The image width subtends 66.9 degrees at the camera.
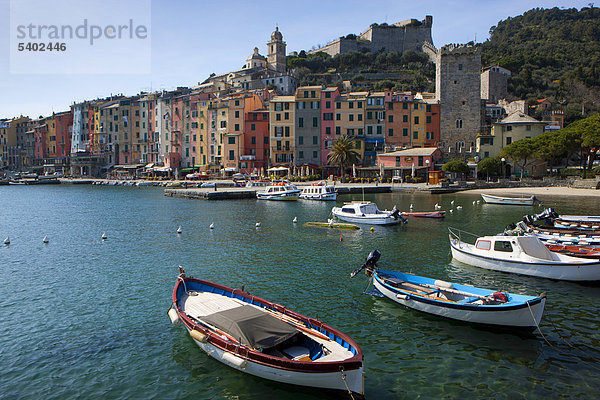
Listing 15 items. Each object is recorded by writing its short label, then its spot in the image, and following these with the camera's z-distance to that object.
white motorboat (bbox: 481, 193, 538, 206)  49.03
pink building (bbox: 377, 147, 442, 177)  73.81
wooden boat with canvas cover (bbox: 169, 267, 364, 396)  10.88
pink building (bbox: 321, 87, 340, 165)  83.88
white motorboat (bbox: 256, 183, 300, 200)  59.66
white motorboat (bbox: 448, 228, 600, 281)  19.91
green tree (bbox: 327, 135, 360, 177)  74.19
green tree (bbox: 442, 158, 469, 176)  69.12
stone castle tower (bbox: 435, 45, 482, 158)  81.19
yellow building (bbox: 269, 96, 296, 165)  85.12
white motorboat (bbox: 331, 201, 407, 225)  37.06
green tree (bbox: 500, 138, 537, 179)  65.62
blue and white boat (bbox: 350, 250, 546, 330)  14.74
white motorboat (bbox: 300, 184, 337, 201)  56.69
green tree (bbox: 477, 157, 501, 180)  69.75
